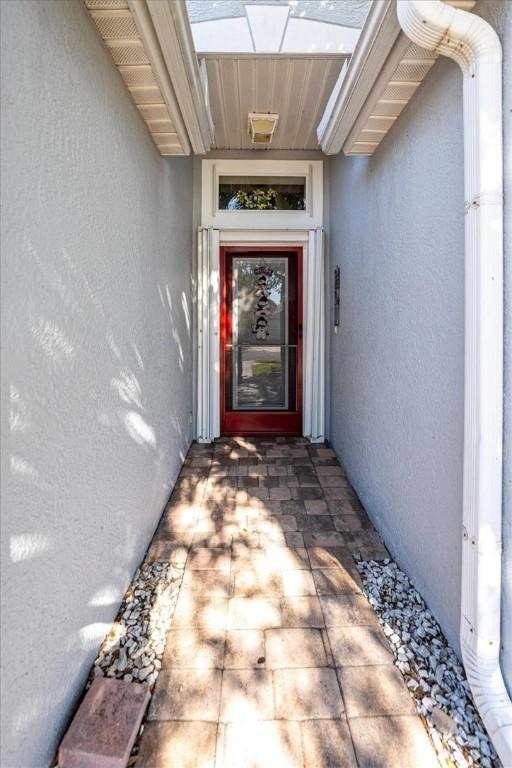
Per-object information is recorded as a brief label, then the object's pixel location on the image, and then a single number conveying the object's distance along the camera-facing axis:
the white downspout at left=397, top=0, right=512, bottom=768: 1.17
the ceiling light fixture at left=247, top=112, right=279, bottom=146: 3.05
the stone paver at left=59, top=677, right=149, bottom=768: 1.09
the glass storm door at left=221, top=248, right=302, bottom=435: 4.08
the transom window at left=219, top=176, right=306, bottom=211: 3.94
